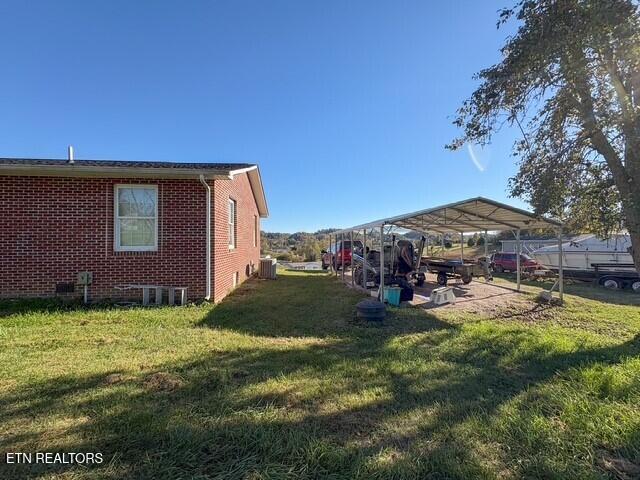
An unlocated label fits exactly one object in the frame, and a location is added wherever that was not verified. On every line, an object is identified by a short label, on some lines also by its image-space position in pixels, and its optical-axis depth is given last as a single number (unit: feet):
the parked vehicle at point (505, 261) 65.58
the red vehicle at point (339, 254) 58.95
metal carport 31.17
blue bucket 29.64
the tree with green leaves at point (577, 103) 17.35
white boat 50.47
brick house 25.02
